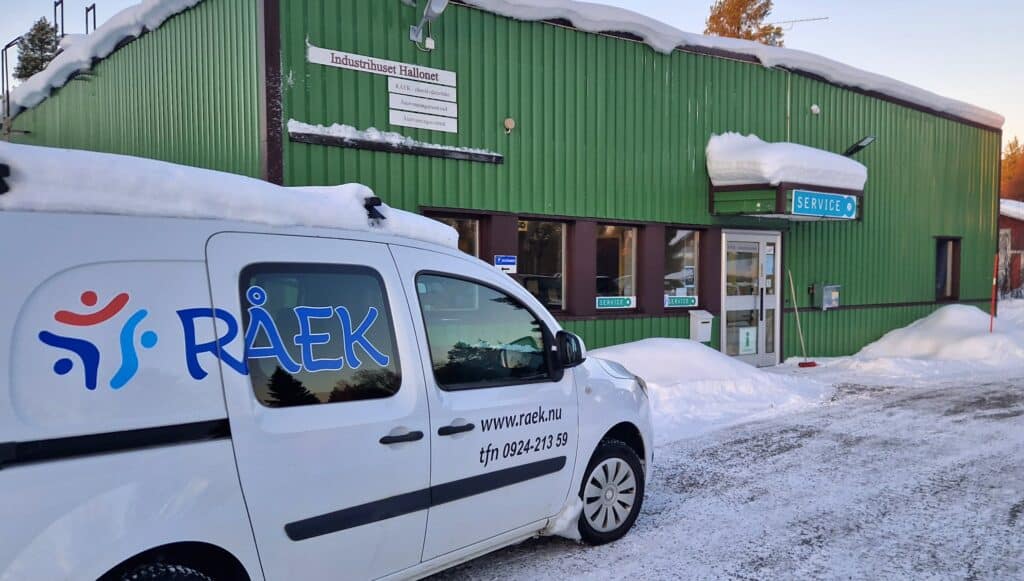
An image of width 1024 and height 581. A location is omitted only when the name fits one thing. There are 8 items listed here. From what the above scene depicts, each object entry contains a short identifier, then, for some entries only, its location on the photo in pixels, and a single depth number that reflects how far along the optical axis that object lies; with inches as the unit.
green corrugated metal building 342.3
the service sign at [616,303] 445.1
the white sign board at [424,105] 358.3
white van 93.7
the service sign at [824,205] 464.8
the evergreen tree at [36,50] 1214.9
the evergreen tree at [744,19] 1270.9
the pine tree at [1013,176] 2305.6
